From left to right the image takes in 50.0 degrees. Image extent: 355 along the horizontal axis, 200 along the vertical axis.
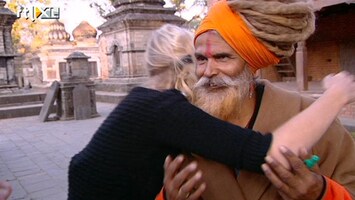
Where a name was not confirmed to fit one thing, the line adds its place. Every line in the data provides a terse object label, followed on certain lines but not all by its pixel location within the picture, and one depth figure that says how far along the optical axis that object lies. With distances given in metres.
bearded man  1.55
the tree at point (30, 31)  32.96
